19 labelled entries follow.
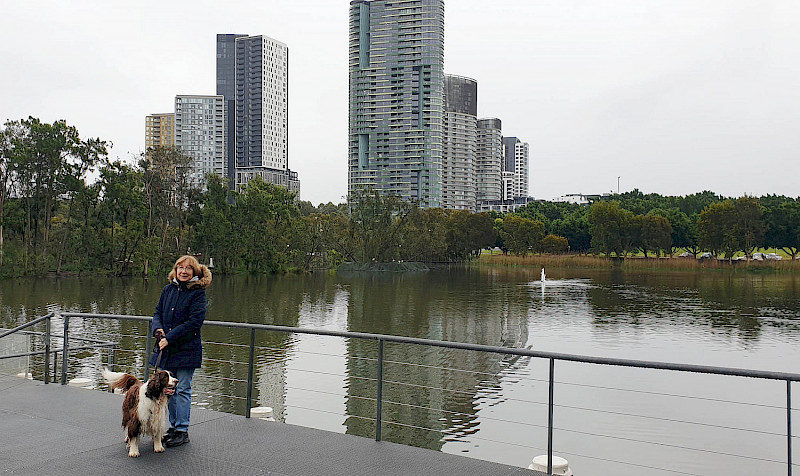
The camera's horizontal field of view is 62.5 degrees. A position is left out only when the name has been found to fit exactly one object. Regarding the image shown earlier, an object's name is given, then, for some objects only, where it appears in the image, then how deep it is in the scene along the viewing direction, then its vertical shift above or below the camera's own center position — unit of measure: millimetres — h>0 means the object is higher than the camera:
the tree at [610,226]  79875 +2167
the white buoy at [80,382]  8398 -1875
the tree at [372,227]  74938 +1476
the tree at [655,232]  79500 +1503
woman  5426 -760
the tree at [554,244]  89125 -145
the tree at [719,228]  73500 +1937
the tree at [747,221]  73125 +2738
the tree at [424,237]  77875 +523
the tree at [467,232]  89188 +1324
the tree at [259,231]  59969 +767
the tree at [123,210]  50875 +2123
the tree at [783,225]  77250 +2481
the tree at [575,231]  95125 +1774
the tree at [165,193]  54312 +3817
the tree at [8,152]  47281 +5966
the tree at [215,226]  57219 +1049
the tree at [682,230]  84062 +1887
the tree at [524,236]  85375 +867
